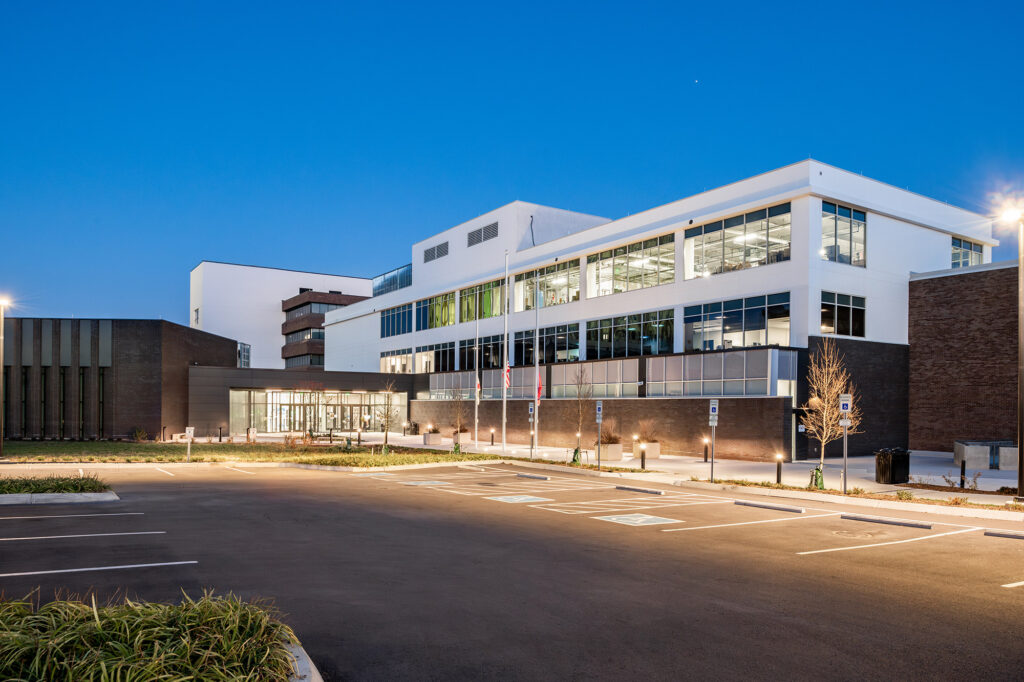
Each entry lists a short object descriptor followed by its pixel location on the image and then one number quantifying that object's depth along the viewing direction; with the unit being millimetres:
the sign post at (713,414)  23770
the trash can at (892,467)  23344
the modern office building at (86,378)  46969
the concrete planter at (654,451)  36562
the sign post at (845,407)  20297
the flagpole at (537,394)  42062
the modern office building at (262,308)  100312
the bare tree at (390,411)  66938
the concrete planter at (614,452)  34625
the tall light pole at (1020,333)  18078
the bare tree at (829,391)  27391
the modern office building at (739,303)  35938
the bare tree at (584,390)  43194
